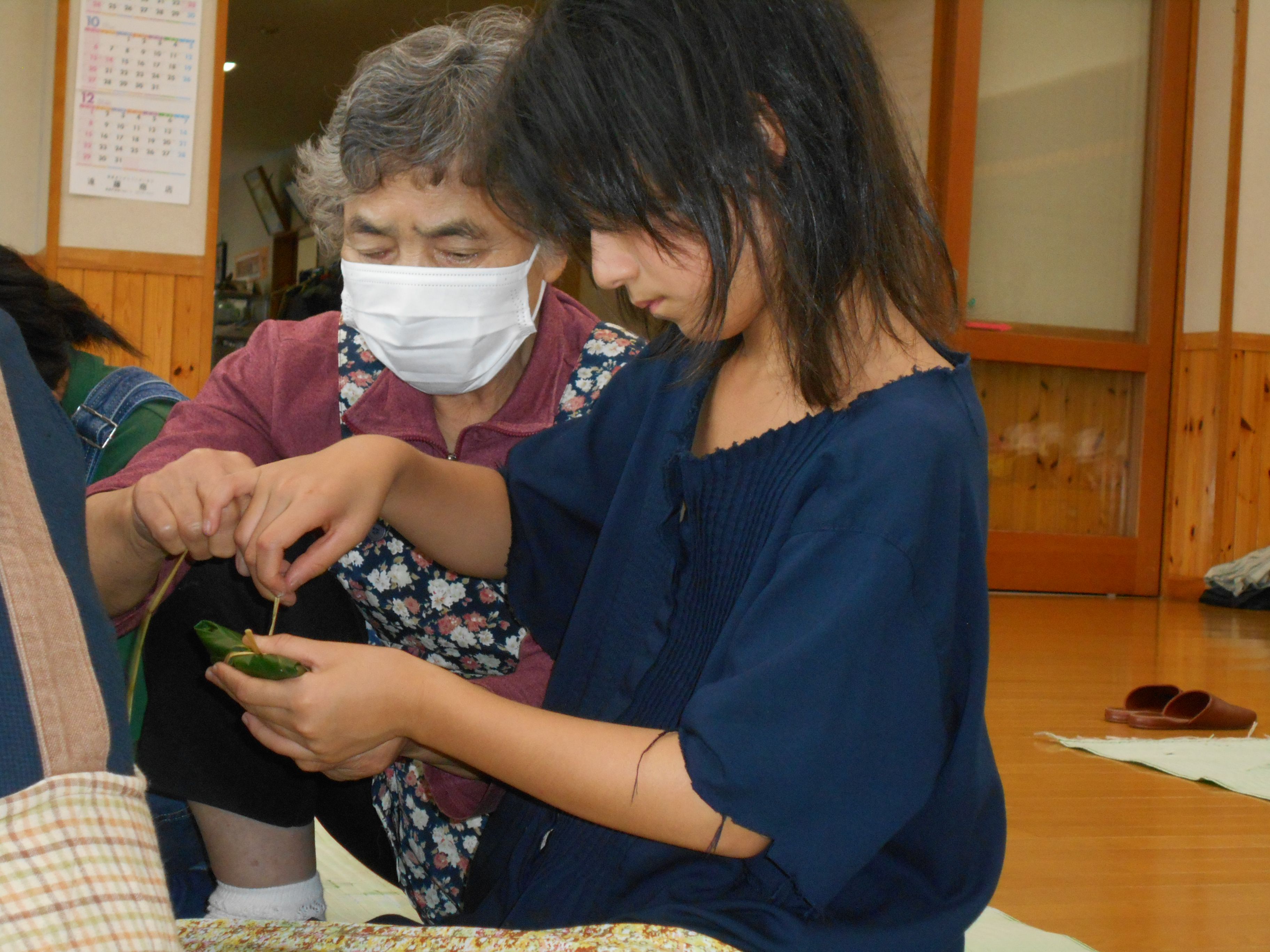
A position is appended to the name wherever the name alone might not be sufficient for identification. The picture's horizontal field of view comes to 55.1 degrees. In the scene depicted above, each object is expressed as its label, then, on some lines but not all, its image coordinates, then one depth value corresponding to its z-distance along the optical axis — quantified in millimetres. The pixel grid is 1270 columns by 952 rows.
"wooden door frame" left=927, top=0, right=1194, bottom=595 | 5168
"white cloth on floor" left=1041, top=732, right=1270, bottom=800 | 2238
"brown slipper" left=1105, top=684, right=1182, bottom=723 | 2768
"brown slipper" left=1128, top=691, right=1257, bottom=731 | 2633
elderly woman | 1146
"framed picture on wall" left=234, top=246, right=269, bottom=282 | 9594
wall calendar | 3586
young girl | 748
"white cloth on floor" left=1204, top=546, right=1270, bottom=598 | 5000
